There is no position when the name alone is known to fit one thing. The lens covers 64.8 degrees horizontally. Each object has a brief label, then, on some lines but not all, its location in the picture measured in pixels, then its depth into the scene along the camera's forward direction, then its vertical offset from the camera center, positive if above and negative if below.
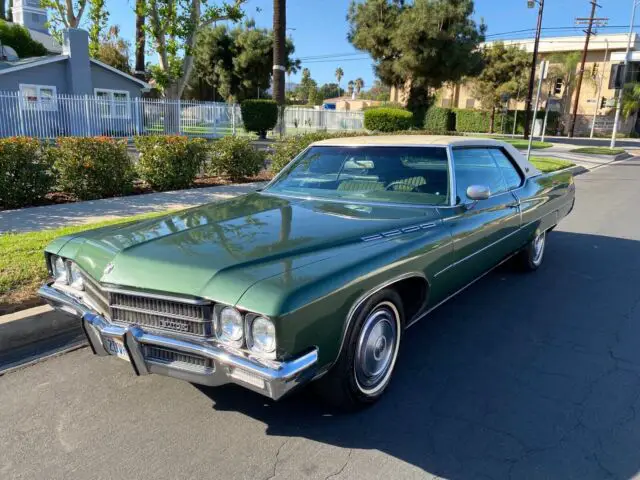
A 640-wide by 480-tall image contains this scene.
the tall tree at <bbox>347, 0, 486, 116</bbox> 28.77 +4.49
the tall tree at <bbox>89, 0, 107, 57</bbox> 24.08 +4.30
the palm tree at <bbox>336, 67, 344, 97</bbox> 137.25 +10.96
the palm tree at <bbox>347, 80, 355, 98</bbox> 142.59 +7.92
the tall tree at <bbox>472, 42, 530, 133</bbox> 45.53 +4.15
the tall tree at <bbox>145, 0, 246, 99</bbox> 21.19 +3.42
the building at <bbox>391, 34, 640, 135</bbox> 49.81 +4.45
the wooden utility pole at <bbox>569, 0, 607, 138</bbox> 42.03 +7.37
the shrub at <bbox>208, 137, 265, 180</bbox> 11.46 -1.02
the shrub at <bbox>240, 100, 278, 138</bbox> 25.12 -0.04
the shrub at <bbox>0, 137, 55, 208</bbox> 7.64 -0.99
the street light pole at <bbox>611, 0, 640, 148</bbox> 20.56 +1.40
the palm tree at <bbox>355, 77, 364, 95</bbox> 143.38 +8.76
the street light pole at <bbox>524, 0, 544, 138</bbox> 31.77 +5.36
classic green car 2.36 -0.82
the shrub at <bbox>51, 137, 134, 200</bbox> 8.39 -0.97
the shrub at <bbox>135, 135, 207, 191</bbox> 9.65 -0.94
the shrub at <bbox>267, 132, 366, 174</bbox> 11.78 -0.78
